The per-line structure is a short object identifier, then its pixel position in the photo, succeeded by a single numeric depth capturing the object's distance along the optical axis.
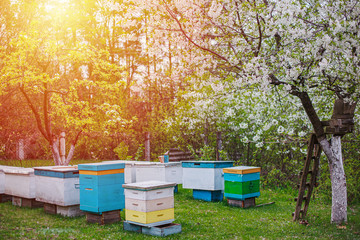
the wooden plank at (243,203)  8.39
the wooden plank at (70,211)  7.36
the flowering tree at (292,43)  5.25
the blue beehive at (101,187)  6.45
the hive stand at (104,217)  6.60
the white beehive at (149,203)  5.81
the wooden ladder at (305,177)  6.88
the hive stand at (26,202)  8.38
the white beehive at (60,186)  7.16
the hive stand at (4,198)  9.32
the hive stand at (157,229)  5.77
